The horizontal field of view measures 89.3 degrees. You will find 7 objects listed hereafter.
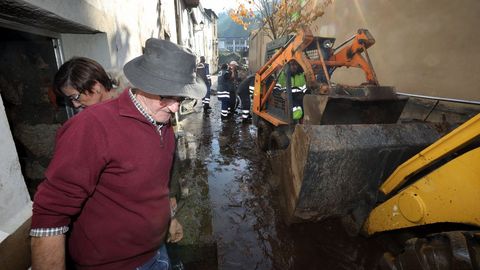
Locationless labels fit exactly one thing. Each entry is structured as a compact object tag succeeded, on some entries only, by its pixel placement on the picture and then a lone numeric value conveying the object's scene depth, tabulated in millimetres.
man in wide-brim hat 1061
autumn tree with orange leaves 10611
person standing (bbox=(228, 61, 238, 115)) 9398
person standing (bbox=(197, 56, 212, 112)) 9727
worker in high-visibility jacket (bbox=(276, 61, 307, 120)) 4598
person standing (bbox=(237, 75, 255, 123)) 7961
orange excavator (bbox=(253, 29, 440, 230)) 2500
